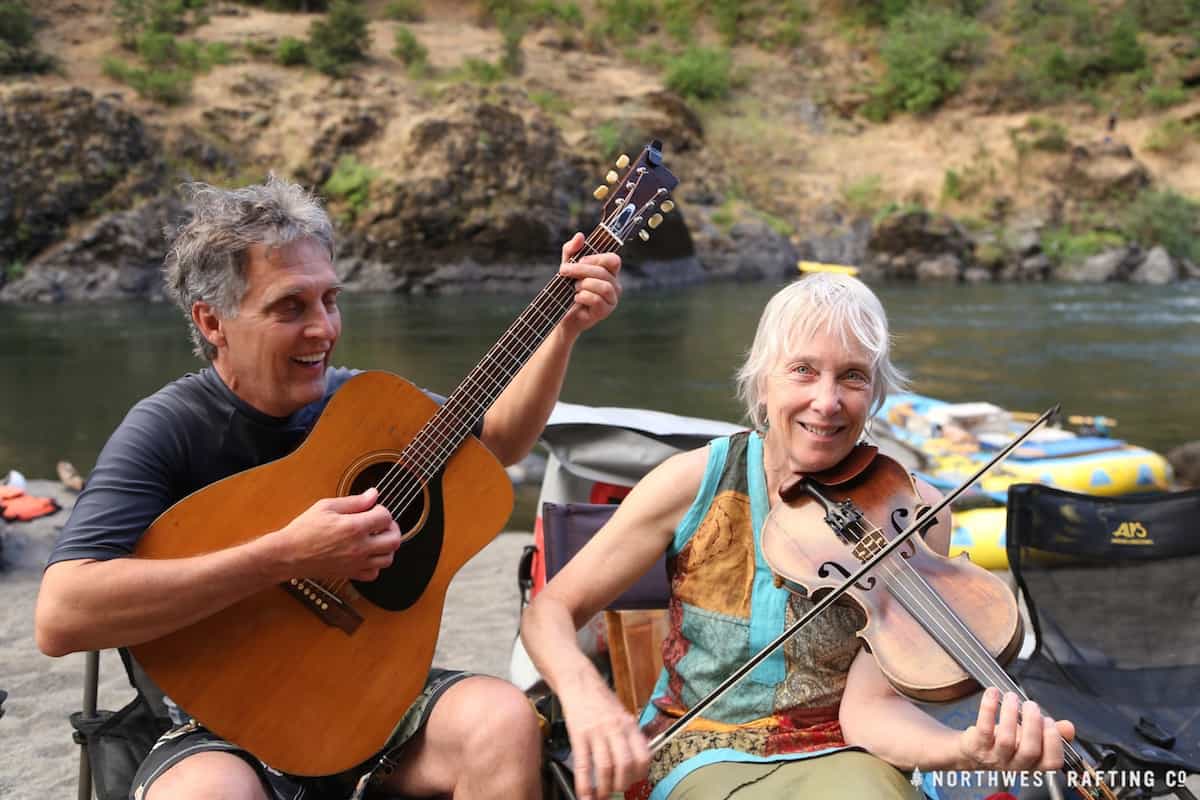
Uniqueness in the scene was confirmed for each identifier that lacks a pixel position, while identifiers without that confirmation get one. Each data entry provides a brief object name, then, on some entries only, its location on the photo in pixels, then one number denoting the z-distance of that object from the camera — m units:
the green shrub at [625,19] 47.12
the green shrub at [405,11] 43.92
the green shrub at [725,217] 30.72
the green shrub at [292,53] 32.59
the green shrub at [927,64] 43.41
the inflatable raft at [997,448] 7.20
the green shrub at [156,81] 28.91
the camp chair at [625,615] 2.45
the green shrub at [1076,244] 31.11
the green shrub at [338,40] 32.56
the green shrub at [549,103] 33.50
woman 1.62
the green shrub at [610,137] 30.52
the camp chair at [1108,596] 2.73
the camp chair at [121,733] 1.92
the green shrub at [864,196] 35.44
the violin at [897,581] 1.51
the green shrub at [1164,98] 40.78
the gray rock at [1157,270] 29.75
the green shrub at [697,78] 42.41
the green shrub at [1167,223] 31.73
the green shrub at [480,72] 36.16
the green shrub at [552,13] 45.50
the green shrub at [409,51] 35.41
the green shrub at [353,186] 25.93
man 1.64
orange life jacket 5.84
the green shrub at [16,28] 29.23
